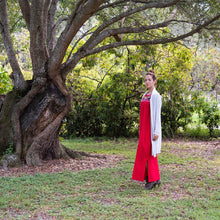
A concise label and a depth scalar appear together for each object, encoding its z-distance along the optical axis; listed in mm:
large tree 6426
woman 4996
